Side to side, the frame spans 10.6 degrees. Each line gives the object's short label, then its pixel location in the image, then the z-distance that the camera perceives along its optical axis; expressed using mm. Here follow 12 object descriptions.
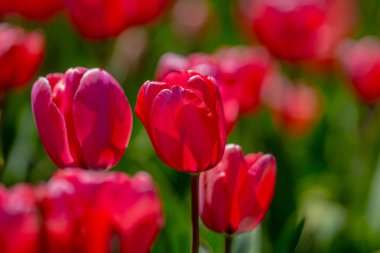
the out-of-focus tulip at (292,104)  1666
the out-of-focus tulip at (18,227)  1083
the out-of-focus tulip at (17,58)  1354
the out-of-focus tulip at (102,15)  1649
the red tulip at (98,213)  1094
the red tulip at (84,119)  1188
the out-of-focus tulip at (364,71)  1613
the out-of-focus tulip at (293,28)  1676
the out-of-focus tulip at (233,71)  1277
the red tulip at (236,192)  1205
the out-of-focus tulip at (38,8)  1711
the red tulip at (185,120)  1175
